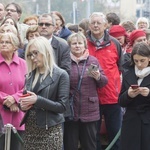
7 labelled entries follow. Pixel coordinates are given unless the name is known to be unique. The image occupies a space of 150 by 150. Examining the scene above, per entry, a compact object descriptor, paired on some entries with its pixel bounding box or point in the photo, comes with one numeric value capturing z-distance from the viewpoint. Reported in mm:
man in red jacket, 16422
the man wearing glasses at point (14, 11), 19406
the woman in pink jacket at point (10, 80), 14133
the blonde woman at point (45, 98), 13008
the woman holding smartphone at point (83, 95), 15320
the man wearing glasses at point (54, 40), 15391
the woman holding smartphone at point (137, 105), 13648
